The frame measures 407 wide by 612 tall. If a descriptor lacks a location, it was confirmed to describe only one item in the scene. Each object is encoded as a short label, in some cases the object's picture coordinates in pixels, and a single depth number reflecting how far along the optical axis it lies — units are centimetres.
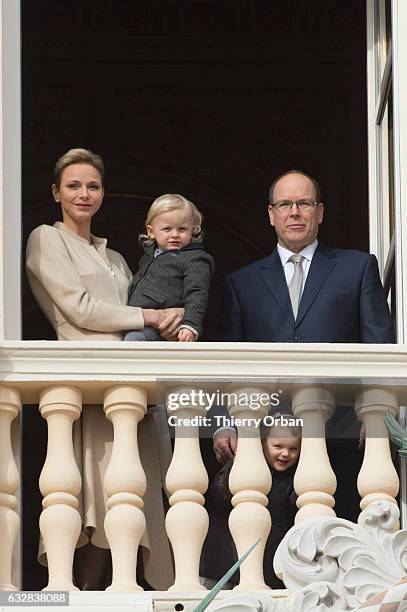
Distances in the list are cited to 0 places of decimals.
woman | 1440
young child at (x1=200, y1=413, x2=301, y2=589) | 1402
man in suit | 1542
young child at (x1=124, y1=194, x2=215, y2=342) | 1536
